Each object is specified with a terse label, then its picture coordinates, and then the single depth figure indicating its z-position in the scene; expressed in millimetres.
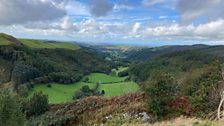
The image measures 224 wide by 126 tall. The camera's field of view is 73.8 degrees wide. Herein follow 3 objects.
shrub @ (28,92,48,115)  28255
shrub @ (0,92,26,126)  16913
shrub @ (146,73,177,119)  16108
